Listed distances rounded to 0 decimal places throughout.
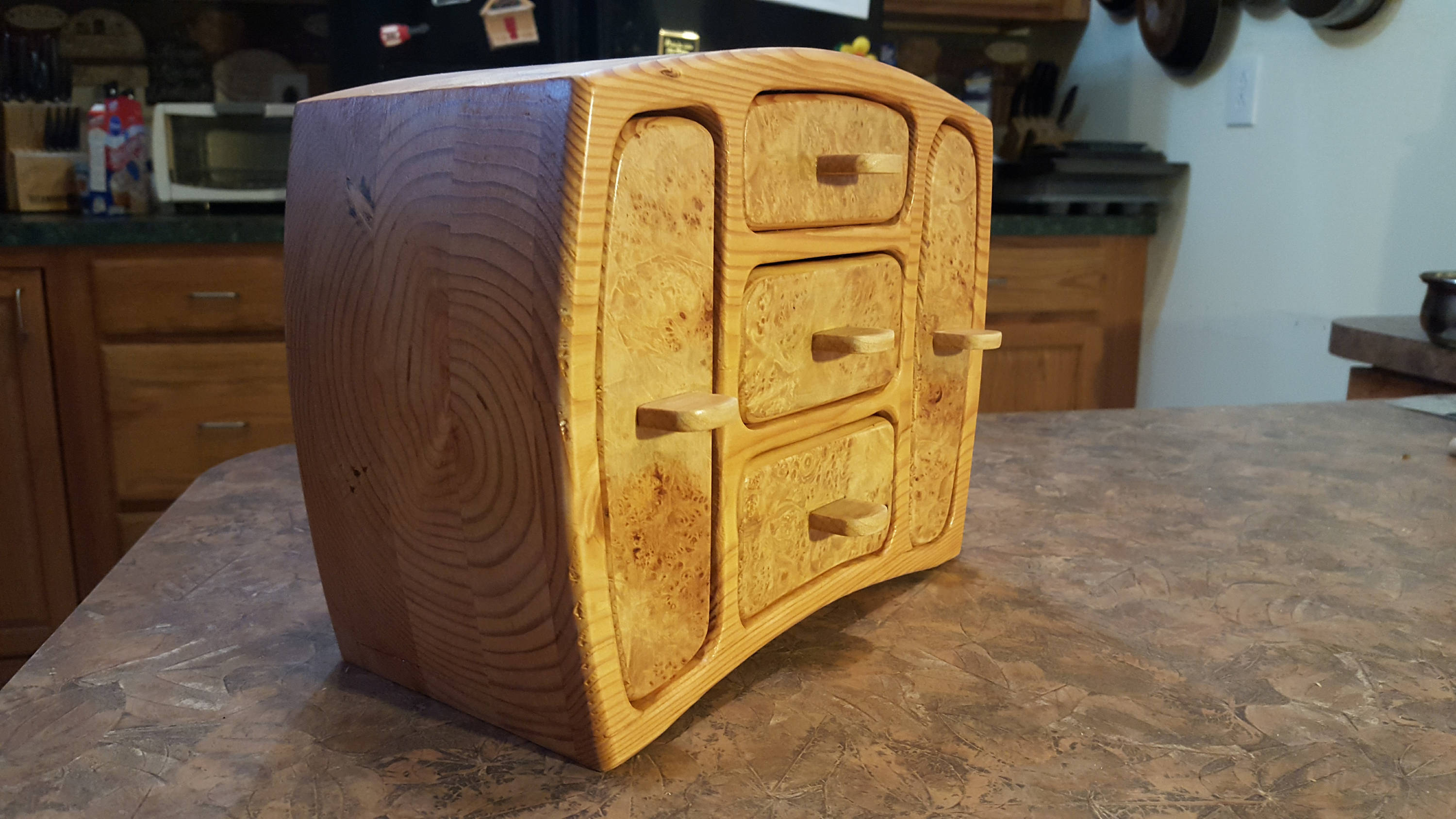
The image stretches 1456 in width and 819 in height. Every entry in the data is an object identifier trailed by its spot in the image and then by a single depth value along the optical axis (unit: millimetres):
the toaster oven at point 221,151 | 2109
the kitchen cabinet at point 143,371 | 1948
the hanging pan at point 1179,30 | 2086
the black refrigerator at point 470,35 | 2121
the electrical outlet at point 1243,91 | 2010
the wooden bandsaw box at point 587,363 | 449
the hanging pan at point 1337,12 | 1715
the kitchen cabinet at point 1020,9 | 2672
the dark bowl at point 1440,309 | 1257
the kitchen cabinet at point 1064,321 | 2373
